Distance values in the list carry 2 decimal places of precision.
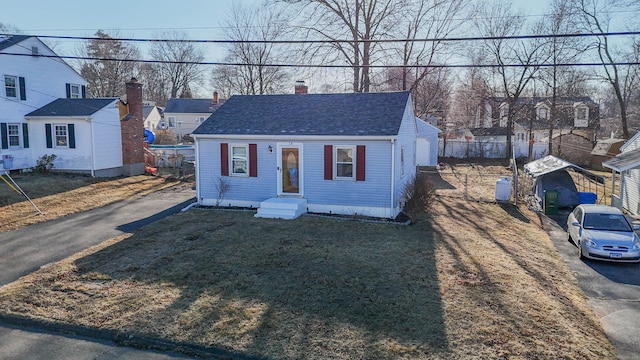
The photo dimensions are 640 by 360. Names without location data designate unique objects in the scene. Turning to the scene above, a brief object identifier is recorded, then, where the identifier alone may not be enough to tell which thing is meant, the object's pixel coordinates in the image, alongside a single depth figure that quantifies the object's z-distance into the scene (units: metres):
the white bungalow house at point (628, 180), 16.70
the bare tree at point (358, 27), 31.38
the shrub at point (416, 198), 15.70
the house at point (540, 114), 39.22
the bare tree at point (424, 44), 31.31
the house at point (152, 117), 58.08
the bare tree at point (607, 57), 35.41
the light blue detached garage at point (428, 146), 32.50
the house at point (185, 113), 58.88
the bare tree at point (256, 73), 41.16
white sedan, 11.39
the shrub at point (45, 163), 23.55
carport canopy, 18.23
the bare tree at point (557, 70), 36.00
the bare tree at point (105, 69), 56.69
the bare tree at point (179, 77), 70.06
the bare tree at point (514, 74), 37.69
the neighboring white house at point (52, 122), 23.03
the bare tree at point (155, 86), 71.25
